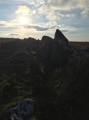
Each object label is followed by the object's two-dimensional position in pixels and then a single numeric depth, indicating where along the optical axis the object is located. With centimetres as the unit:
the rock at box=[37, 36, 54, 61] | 789
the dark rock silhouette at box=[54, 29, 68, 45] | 776
